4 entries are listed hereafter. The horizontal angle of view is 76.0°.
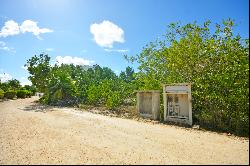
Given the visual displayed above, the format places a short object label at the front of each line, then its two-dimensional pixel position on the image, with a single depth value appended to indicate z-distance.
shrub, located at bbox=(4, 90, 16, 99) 27.00
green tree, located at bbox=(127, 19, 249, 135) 6.67
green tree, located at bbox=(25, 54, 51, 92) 21.95
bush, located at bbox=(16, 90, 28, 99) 30.42
